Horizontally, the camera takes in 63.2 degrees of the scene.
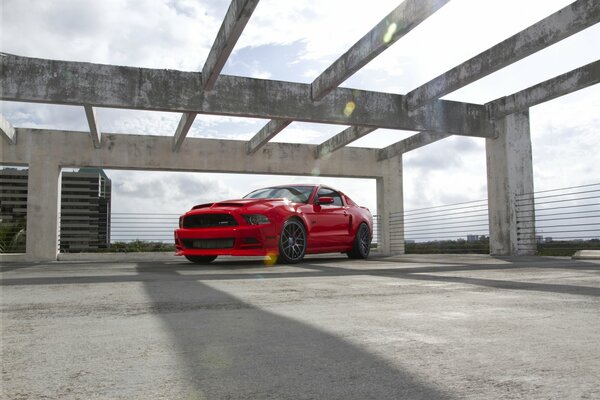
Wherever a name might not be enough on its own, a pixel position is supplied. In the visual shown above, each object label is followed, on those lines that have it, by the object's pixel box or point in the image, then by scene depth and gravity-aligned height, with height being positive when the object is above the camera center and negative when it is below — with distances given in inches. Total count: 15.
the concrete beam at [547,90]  361.4 +117.3
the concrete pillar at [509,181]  438.9 +48.6
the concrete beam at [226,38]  237.0 +109.1
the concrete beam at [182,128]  404.7 +97.5
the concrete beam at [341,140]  479.5 +102.2
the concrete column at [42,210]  476.1 +28.1
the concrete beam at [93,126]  390.3 +98.3
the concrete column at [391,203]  625.9 +41.3
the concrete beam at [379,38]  247.6 +113.0
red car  279.3 +6.6
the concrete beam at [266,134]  428.8 +98.5
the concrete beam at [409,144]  518.7 +103.6
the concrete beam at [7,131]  435.4 +100.1
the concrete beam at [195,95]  324.2 +104.2
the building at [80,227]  519.8 +12.7
